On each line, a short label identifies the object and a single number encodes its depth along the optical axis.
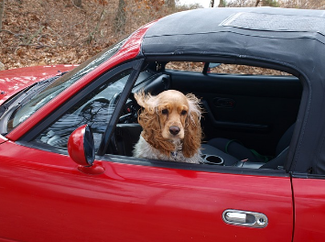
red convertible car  1.54
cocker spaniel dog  1.92
